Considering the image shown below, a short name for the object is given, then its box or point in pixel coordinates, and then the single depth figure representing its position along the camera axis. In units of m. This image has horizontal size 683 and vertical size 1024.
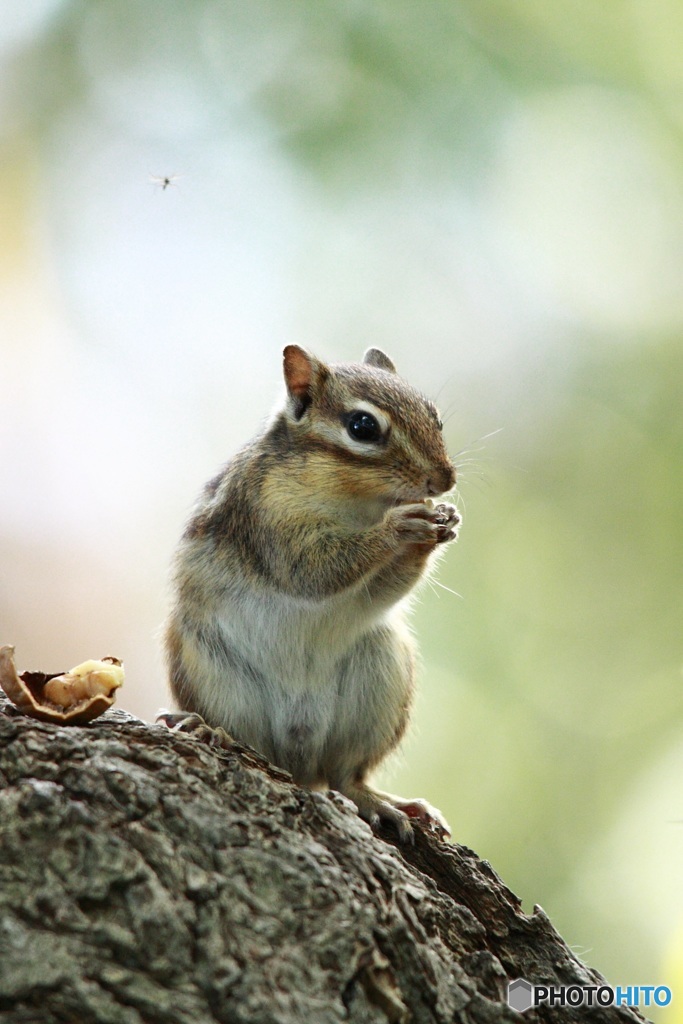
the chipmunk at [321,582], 6.30
